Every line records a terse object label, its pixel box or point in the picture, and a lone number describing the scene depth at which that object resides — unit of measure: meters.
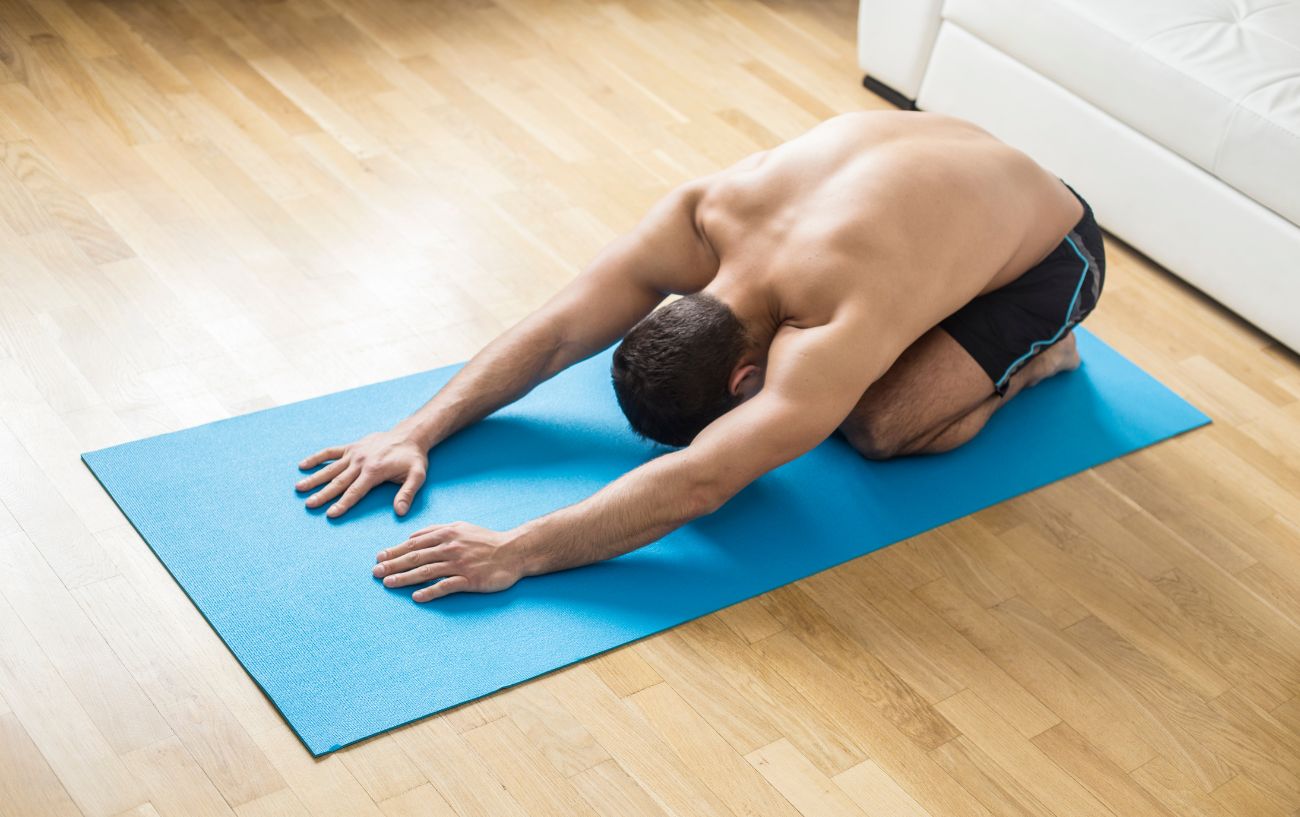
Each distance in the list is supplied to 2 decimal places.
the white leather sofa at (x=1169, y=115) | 2.86
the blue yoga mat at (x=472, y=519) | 1.85
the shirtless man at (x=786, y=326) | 2.00
